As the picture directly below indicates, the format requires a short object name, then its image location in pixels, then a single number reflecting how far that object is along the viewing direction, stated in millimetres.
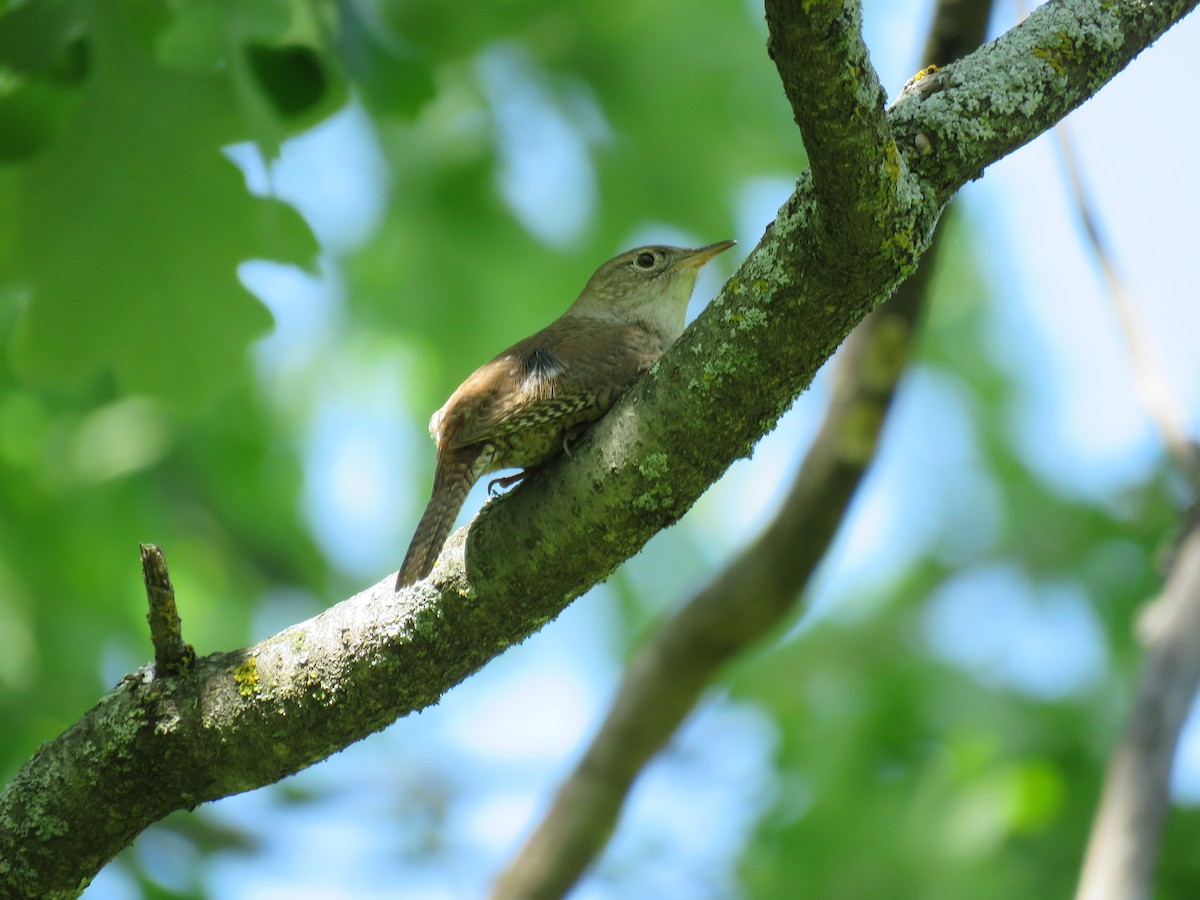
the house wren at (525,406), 6117
